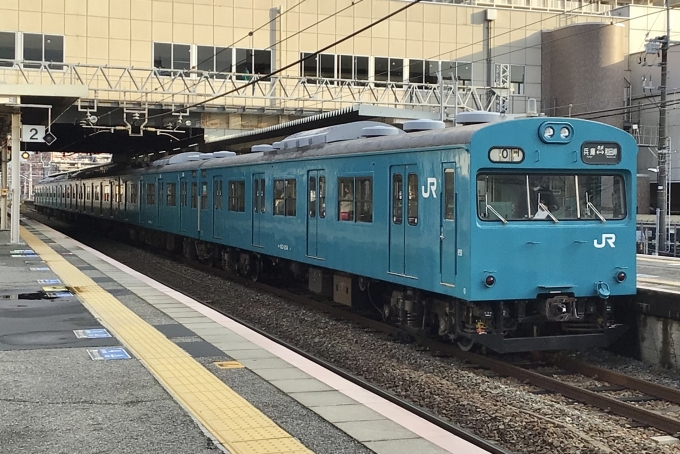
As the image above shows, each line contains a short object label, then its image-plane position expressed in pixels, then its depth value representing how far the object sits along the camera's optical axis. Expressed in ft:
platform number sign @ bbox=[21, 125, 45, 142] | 79.20
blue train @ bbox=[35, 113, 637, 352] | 31.58
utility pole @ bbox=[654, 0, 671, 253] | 93.30
